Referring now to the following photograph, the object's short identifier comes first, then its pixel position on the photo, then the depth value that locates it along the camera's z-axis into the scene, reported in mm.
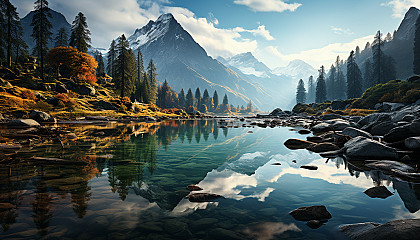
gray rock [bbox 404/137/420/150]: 8316
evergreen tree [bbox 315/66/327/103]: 83350
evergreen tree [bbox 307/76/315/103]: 147250
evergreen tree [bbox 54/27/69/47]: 68062
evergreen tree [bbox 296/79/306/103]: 109188
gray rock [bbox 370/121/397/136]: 12602
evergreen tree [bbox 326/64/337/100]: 99312
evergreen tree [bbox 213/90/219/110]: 157775
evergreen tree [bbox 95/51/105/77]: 77775
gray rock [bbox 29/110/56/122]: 27716
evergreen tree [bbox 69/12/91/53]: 57438
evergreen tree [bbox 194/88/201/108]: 135500
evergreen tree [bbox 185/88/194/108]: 122319
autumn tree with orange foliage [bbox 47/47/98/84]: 48188
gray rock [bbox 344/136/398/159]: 8250
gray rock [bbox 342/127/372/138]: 11659
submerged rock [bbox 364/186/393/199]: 5043
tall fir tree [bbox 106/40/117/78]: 76500
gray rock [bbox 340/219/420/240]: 2633
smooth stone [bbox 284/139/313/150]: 12664
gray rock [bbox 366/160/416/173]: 6675
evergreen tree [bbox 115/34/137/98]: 52531
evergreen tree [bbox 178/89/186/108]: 125562
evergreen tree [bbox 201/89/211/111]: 143500
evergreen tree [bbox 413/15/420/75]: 55222
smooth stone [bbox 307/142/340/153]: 11129
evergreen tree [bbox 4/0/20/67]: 43550
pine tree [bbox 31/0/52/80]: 45344
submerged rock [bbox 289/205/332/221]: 3971
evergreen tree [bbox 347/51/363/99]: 70000
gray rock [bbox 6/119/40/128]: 19678
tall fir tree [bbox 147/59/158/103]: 81794
